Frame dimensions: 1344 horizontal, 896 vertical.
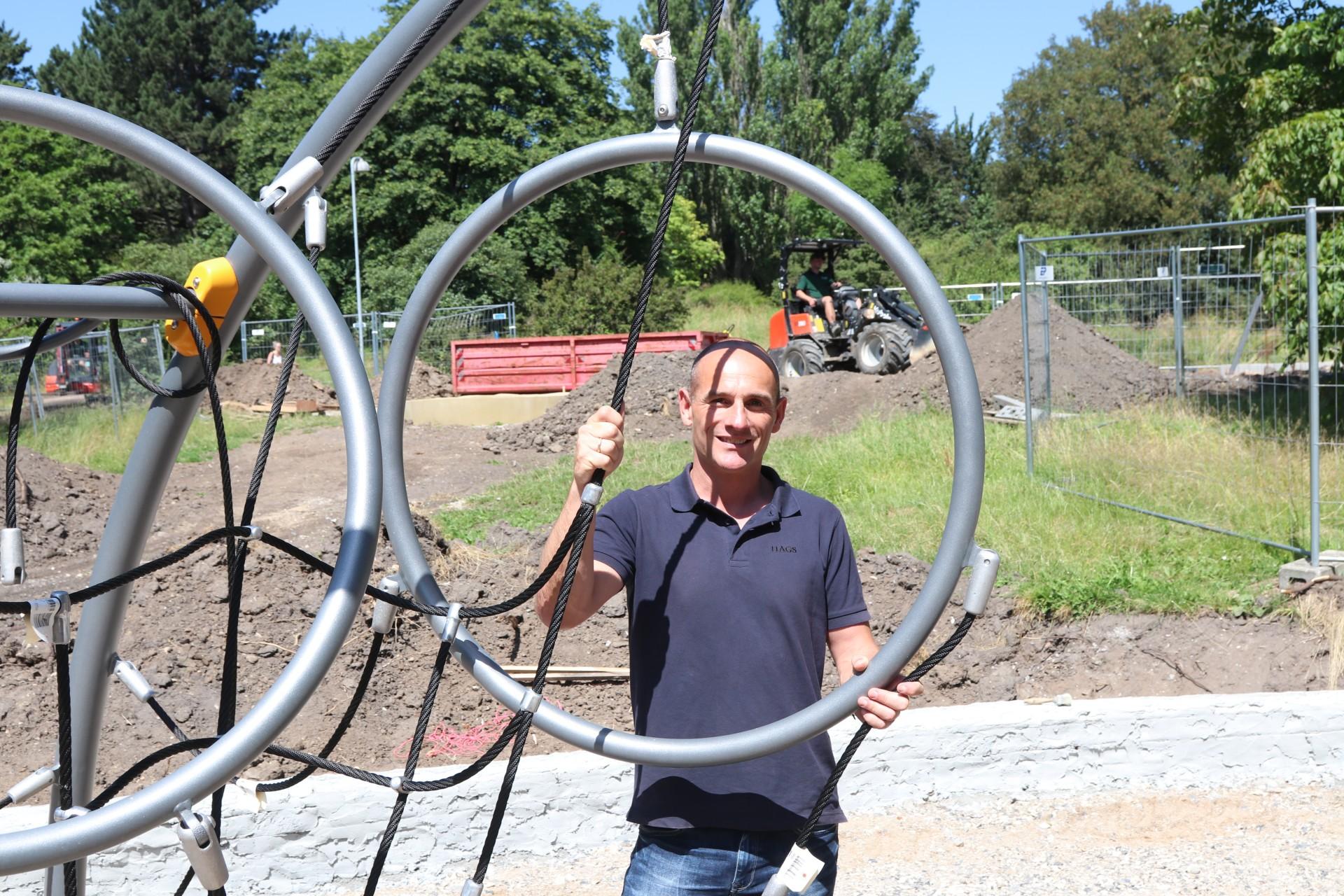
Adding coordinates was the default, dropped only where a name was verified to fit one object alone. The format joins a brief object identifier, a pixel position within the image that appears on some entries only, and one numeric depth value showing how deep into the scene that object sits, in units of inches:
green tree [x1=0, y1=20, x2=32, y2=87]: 1728.6
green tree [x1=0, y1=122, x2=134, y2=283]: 1186.0
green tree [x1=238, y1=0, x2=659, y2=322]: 1339.8
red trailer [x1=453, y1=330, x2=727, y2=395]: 824.3
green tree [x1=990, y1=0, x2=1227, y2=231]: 1587.1
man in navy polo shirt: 91.4
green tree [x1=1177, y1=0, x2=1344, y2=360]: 370.3
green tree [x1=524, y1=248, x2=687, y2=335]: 1060.5
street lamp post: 828.4
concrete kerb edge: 173.5
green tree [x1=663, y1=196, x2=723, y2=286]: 1668.3
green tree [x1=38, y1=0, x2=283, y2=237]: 1768.0
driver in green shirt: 685.3
